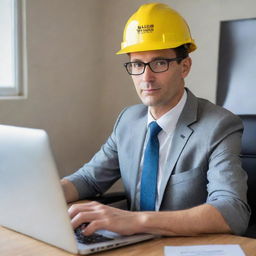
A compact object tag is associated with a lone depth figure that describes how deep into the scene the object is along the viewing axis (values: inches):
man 59.7
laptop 41.5
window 102.7
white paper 44.7
